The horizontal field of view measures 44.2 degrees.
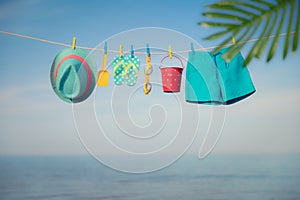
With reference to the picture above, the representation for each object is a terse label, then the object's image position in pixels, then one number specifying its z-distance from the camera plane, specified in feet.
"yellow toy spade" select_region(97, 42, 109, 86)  7.22
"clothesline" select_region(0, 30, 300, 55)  7.34
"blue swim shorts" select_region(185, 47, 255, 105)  7.22
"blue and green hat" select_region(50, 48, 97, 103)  7.08
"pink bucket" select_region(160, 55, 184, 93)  6.99
